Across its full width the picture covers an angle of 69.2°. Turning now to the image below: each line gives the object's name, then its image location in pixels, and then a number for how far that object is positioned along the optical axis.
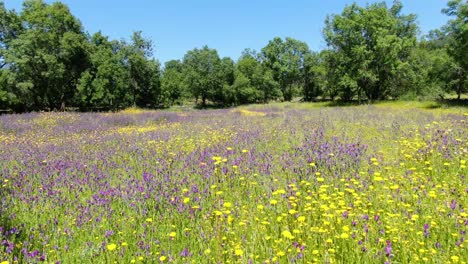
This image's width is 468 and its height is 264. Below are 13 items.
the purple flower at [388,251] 3.09
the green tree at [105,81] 42.97
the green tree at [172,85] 64.74
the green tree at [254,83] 68.19
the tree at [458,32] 29.42
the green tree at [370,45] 45.66
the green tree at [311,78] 72.50
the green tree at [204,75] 66.75
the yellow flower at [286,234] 3.40
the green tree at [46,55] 37.16
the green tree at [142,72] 49.75
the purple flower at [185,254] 3.51
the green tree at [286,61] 75.44
